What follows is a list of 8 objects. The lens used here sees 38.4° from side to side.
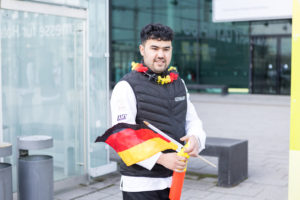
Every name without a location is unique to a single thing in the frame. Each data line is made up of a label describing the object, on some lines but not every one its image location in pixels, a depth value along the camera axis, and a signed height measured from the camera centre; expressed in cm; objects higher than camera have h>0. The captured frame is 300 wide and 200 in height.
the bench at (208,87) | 2052 -80
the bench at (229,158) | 553 -115
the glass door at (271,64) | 2086 +31
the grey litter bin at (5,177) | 357 -89
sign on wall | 1731 +257
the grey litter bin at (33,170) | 404 -94
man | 235 -19
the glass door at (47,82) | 493 -15
